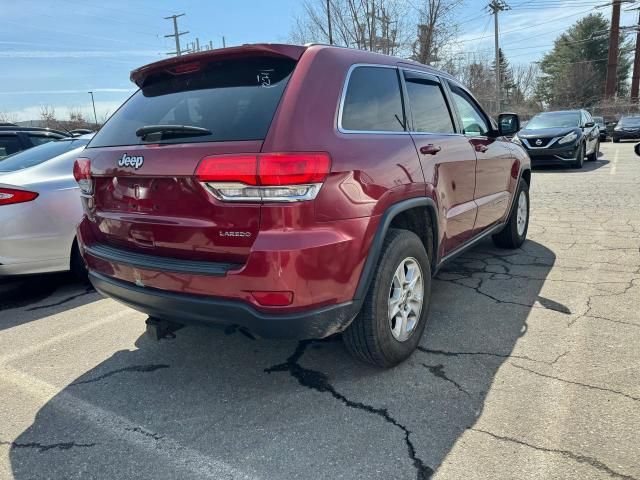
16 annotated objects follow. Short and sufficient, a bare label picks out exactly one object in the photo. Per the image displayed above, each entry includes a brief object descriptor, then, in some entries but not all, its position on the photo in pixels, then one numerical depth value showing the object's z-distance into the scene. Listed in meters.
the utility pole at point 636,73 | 41.09
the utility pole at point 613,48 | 39.35
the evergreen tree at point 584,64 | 50.41
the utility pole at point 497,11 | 36.17
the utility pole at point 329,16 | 21.95
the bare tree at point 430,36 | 22.61
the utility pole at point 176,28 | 49.62
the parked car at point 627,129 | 22.95
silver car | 4.22
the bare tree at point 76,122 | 41.97
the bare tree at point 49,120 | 41.21
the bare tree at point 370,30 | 22.08
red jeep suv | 2.25
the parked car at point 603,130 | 26.20
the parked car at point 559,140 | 12.95
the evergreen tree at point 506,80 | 68.67
